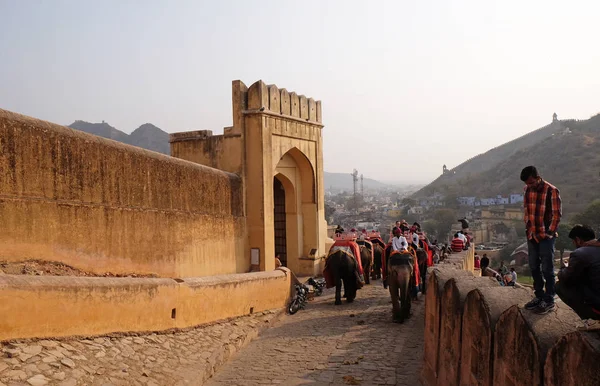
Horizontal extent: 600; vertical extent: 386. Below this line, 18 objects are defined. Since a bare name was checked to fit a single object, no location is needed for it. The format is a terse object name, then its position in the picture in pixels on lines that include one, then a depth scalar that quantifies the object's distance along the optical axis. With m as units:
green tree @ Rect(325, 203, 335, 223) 74.41
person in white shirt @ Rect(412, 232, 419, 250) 12.48
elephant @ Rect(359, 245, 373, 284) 14.89
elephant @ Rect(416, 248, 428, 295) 12.15
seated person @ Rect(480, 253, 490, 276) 14.93
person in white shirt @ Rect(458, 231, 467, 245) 14.39
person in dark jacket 3.42
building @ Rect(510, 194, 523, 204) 85.22
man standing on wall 4.83
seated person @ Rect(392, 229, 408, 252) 10.55
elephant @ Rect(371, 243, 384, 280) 16.34
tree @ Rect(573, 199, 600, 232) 46.44
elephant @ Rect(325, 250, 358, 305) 12.29
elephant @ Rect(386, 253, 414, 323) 9.90
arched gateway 13.33
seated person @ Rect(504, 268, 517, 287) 14.24
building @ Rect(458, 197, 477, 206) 97.22
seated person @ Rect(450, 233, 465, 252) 14.05
